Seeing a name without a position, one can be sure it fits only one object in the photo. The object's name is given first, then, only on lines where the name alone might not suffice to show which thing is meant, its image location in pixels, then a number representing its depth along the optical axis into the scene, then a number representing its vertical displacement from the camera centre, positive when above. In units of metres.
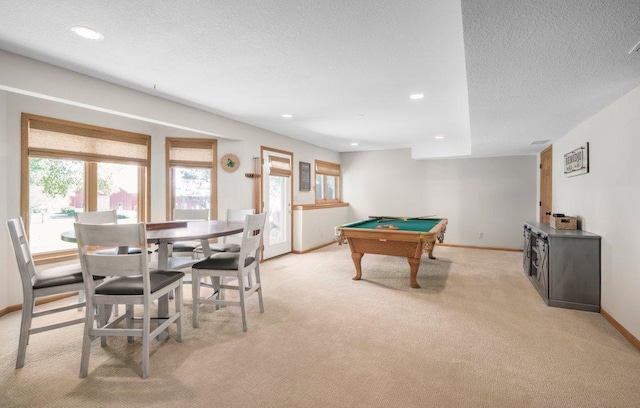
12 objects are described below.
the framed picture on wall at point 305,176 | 6.58 +0.52
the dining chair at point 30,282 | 2.13 -0.60
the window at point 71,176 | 3.37 +0.29
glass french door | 5.54 +0.00
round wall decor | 5.00 +0.62
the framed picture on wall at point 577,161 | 3.51 +0.49
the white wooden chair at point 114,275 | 1.96 -0.50
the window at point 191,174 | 4.71 +0.41
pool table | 3.82 -0.52
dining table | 2.34 -0.27
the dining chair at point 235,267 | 2.71 -0.60
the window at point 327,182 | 7.38 +0.48
